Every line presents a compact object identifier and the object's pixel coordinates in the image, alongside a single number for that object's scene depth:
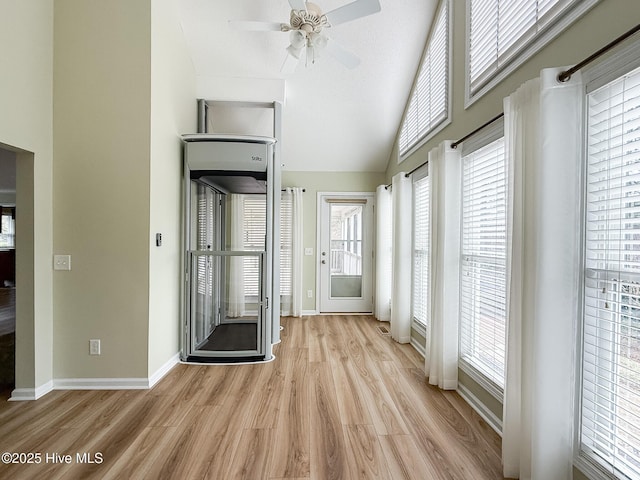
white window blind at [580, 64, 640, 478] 1.25
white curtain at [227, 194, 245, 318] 3.37
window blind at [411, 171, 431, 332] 3.53
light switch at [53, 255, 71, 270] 2.60
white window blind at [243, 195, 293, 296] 3.35
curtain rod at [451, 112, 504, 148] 1.98
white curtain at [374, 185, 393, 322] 4.86
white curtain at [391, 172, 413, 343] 3.83
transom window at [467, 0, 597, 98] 1.62
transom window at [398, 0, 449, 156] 2.98
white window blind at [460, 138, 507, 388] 2.12
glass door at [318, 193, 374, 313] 5.33
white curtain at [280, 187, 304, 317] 5.08
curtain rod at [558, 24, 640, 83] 1.17
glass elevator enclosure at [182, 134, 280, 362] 3.17
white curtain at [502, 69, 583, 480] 1.44
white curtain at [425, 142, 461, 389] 2.57
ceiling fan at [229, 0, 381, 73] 2.27
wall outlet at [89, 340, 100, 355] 2.64
